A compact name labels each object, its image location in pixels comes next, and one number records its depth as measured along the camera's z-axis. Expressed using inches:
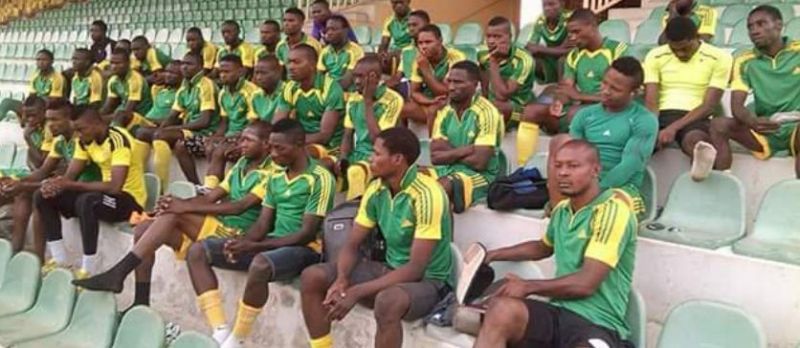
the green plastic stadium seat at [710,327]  101.1
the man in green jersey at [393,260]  128.0
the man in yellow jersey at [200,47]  293.9
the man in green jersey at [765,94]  160.2
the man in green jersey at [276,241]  150.0
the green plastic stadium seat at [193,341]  106.4
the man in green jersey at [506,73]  204.5
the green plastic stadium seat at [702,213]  144.2
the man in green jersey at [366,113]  195.5
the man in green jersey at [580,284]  105.7
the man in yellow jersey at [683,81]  165.5
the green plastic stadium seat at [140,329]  121.9
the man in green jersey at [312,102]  210.5
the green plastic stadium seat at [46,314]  150.0
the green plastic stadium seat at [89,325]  139.5
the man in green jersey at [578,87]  192.2
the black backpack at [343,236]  142.5
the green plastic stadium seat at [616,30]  262.7
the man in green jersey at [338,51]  247.9
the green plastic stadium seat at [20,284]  161.8
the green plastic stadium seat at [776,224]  133.9
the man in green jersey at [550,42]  221.8
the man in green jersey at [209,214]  163.0
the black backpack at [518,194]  163.2
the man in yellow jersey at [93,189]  198.1
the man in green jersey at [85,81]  300.7
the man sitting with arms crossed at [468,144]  169.8
